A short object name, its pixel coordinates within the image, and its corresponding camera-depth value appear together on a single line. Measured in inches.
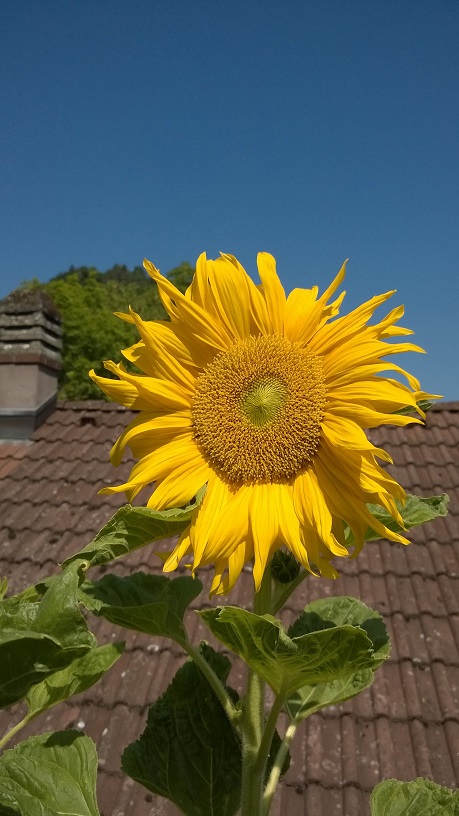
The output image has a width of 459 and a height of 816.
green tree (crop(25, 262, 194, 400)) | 802.2
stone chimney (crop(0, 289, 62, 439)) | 215.6
